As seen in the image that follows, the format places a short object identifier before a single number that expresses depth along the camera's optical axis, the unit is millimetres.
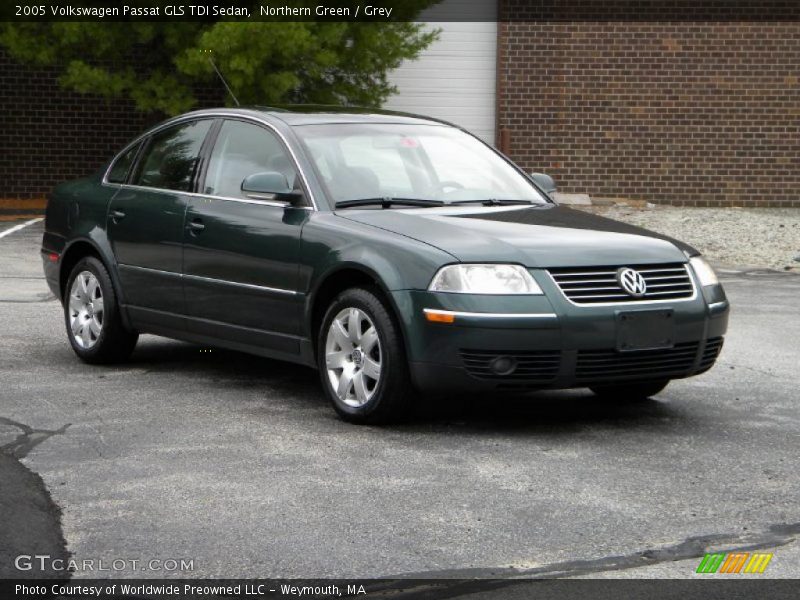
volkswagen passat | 11502
